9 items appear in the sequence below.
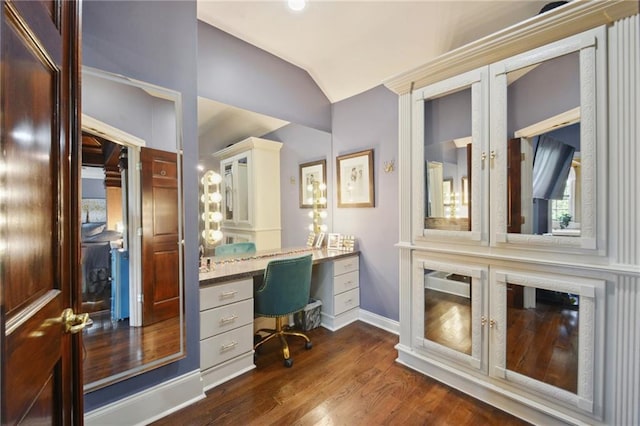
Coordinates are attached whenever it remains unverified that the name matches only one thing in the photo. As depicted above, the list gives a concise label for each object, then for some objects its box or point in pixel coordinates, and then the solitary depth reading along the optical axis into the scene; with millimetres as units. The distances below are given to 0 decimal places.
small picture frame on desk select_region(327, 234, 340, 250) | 3104
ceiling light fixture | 1945
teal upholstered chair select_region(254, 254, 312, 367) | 2070
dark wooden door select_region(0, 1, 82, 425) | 545
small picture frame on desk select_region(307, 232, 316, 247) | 3143
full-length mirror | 1436
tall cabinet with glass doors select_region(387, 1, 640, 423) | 1377
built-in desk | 1862
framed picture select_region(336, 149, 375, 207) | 2855
